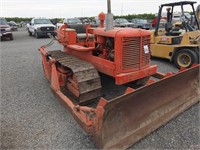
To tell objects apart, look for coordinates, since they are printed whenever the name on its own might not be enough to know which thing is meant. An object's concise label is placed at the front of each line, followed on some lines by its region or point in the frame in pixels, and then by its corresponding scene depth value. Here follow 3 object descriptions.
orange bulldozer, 2.09
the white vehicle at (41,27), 13.34
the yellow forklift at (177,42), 5.05
